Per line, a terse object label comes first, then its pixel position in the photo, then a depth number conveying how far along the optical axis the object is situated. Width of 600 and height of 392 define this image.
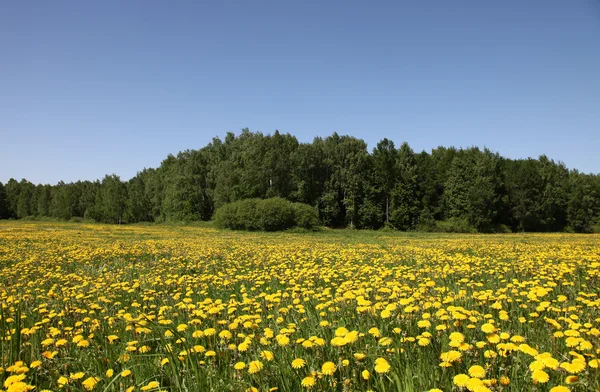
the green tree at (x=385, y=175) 60.47
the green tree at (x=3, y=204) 95.12
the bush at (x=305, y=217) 45.38
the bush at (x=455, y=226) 54.00
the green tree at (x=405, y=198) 58.34
